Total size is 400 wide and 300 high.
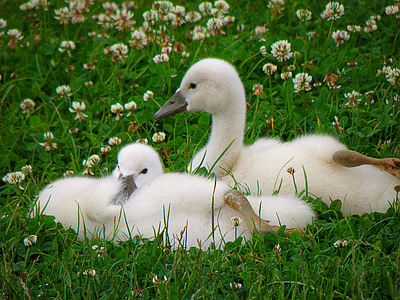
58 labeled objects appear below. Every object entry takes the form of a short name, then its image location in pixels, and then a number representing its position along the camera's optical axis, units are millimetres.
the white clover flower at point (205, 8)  12719
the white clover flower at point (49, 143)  9461
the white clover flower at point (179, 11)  12656
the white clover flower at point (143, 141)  9156
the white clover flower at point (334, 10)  11250
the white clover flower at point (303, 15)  11898
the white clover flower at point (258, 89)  10102
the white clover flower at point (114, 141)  9211
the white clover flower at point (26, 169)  8687
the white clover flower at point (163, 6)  12719
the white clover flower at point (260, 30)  12070
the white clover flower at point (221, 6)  12312
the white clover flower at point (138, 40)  11977
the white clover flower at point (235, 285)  5824
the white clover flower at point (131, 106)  9680
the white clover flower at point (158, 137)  9281
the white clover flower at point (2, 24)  12992
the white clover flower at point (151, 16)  12584
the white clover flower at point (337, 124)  9146
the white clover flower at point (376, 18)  11742
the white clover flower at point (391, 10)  11547
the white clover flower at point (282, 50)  10117
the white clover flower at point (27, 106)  10719
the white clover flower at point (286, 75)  10094
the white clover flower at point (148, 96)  10250
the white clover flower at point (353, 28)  11383
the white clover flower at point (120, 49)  11641
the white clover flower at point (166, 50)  11344
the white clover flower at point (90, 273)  6057
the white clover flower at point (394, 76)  9602
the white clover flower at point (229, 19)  12513
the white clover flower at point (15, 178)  8312
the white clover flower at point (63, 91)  10859
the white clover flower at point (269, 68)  10297
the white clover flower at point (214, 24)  11984
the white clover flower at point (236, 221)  6633
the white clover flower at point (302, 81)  9883
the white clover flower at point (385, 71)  10278
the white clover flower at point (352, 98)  9586
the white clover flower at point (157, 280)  6000
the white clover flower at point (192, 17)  12984
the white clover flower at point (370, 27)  11250
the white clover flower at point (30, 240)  6836
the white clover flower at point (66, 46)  12086
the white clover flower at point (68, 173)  8773
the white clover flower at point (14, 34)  12422
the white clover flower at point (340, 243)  6410
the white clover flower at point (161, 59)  10883
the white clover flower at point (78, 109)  10020
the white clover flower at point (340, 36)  11023
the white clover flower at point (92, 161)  8789
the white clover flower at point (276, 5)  12625
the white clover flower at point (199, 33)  11969
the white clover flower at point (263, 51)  11070
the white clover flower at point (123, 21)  12758
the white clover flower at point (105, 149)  9180
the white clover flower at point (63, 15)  13288
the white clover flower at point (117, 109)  9672
